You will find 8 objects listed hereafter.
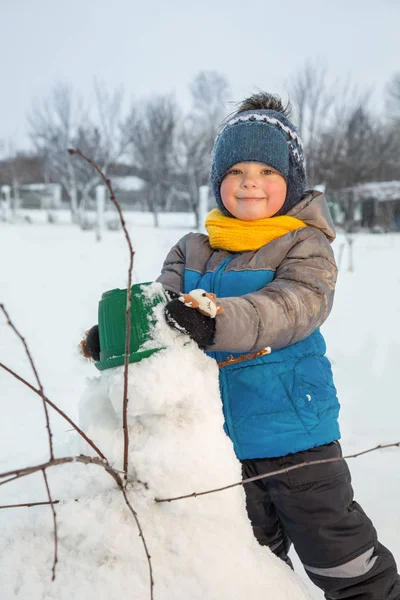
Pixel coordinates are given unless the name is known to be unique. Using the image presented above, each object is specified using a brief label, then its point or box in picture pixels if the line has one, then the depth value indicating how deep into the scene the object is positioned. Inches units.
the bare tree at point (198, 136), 1119.0
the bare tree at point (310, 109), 788.0
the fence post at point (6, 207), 826.2
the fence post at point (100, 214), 568.4
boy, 58.3
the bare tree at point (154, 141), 1047.6
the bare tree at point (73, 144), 967.6
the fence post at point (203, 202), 454.9
